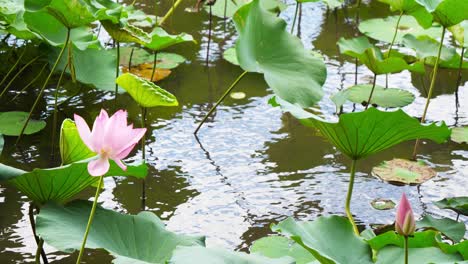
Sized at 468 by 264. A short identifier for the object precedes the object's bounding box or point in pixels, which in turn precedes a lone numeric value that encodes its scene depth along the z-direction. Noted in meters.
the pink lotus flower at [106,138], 2.96
